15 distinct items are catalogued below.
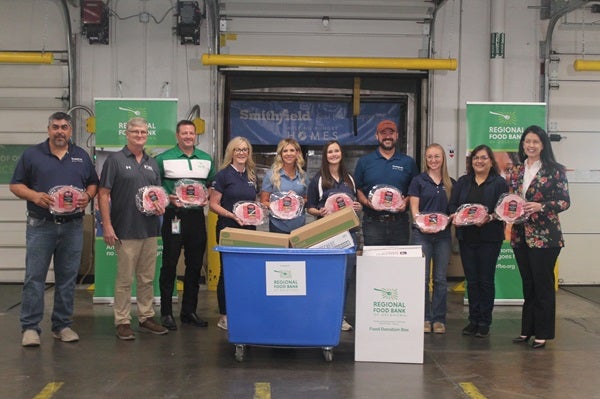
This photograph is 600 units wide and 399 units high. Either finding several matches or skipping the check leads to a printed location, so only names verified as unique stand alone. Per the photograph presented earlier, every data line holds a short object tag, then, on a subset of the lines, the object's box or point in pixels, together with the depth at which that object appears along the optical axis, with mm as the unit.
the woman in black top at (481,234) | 5000
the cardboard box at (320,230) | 4344
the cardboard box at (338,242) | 4363
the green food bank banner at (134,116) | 6434
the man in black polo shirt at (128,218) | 4828
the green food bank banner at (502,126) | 6562
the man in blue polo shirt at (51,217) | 4633
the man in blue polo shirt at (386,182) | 5270
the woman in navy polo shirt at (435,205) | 5105
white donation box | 4324
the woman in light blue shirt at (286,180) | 5004
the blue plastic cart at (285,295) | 4230
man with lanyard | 5176
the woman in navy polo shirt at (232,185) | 5047
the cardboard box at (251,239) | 4344
